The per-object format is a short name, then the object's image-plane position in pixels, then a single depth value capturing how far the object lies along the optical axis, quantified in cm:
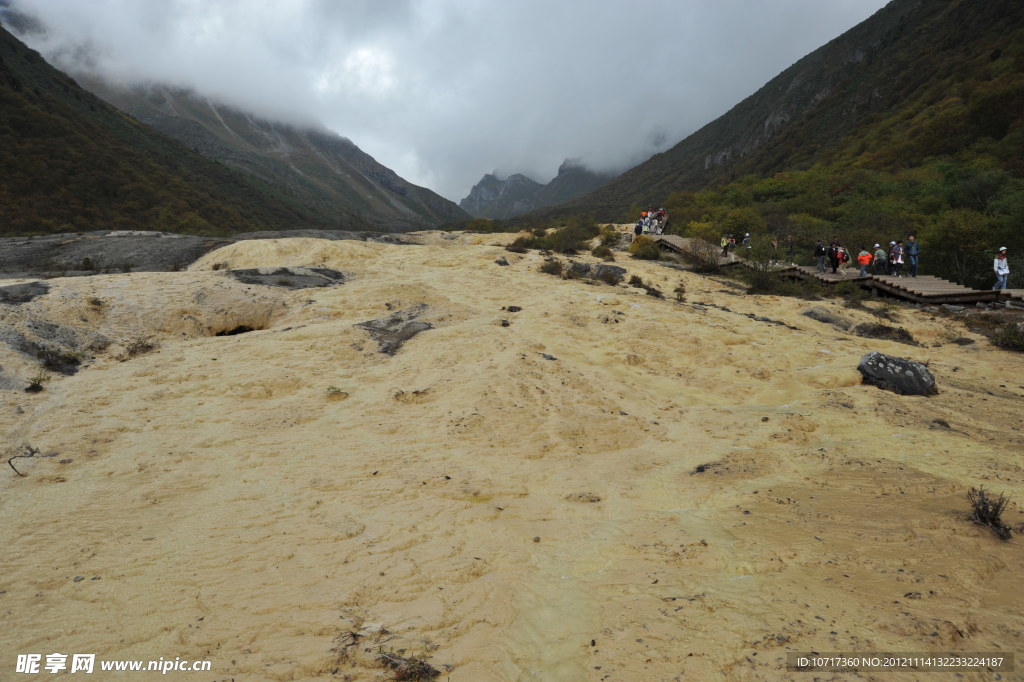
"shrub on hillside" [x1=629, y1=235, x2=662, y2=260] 2159
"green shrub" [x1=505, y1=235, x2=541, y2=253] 2102
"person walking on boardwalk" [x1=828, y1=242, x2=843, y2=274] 1695
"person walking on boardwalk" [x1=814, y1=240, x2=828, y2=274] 1719
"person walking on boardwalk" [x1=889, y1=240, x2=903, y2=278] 1592
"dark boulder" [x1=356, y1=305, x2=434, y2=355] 858
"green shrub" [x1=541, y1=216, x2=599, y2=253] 2271
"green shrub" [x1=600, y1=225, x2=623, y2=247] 2514
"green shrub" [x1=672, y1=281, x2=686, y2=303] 1320
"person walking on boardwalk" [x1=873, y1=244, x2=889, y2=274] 1673
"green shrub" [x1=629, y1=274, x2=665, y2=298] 1392
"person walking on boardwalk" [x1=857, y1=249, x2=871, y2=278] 1585
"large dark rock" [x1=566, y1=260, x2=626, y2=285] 1522
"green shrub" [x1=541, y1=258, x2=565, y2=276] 1554
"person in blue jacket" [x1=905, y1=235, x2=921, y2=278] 1559
